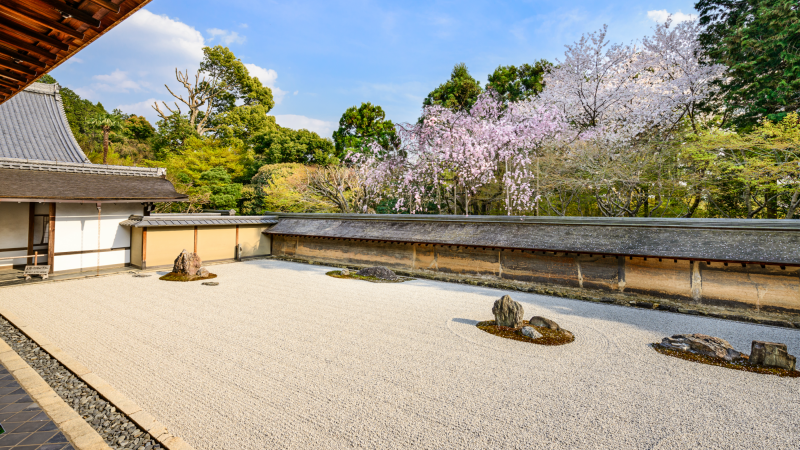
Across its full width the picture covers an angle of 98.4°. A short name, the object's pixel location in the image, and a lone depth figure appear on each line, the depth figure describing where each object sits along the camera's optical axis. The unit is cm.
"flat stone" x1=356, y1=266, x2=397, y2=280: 1080
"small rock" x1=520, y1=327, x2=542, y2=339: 575
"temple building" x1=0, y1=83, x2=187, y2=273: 1002
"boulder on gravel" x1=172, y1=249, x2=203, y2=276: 1043
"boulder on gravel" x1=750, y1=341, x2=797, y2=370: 463
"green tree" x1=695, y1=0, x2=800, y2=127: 1028
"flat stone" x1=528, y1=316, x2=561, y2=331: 618
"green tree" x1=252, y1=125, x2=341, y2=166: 2408
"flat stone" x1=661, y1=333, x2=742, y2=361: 502
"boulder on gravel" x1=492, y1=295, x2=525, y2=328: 622
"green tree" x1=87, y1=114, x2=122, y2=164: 2281
